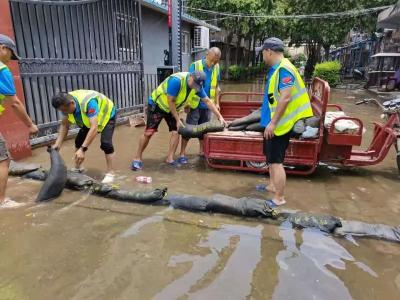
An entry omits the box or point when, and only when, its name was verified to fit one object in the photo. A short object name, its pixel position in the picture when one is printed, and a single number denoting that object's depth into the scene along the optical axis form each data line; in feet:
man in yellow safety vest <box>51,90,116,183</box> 13.18
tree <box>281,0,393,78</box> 80.07
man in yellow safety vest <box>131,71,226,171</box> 15.90
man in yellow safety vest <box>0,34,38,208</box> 11.11
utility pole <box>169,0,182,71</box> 30.32
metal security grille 19.54
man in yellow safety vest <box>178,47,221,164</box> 17.78
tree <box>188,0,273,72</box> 74.08
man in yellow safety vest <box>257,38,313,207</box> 11.66
